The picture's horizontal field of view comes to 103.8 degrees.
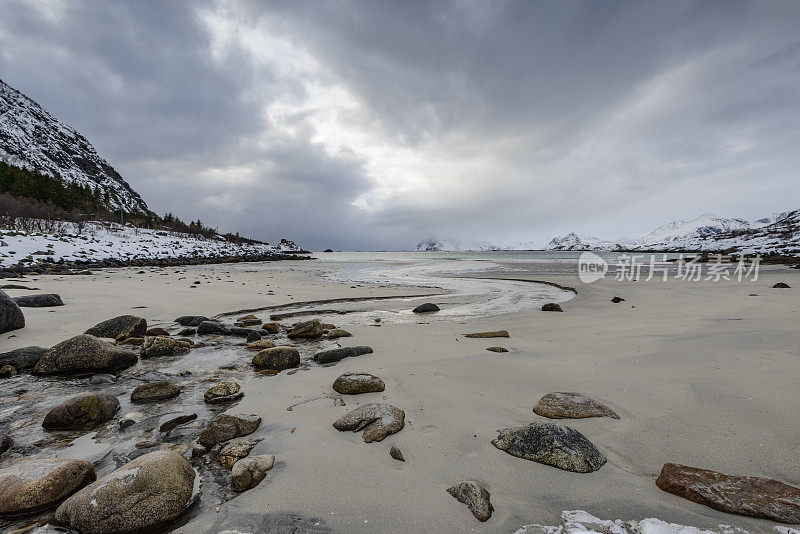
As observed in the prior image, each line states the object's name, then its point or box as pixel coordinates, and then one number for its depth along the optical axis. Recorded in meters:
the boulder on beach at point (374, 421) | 2.86
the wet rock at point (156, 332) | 6.65
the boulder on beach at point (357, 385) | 3.85
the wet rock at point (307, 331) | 6.78
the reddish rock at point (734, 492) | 1.83
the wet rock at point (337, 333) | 6.75
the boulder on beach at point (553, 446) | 2.35
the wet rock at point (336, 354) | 5.19
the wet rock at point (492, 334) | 6.56
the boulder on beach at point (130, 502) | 1.83
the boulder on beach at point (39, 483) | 1.99
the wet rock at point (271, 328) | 7.35
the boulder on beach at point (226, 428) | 2.84
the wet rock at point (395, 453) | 2.53
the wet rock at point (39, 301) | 8.13
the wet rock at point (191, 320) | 7.69
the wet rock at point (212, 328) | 6.96
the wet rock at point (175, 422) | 3.16
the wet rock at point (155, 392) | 3.78
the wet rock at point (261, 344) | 5.98
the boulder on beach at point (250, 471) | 2.25
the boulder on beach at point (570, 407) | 3.16
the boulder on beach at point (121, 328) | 6.27
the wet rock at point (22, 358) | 4.57
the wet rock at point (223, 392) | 3.74
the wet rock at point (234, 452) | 2.55
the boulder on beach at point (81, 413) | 3.15
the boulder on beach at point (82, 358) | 4.49
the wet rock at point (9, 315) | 5.99
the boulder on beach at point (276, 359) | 4.94
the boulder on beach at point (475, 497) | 1.94
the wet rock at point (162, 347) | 5.41
